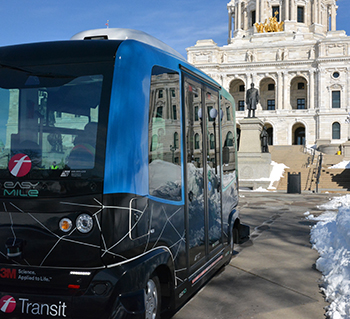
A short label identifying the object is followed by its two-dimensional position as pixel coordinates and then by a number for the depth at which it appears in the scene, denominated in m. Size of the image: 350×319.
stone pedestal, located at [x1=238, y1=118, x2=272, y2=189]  23.59
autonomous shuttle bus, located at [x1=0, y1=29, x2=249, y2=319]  3.19
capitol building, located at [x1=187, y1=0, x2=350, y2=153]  66.62
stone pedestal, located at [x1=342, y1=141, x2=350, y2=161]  41.29
